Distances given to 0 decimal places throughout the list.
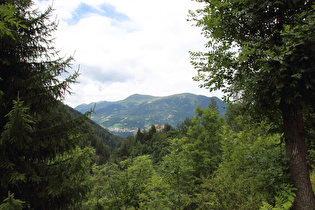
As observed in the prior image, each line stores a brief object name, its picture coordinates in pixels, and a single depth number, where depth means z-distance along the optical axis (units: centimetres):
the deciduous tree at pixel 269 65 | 369
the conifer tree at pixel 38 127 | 431
